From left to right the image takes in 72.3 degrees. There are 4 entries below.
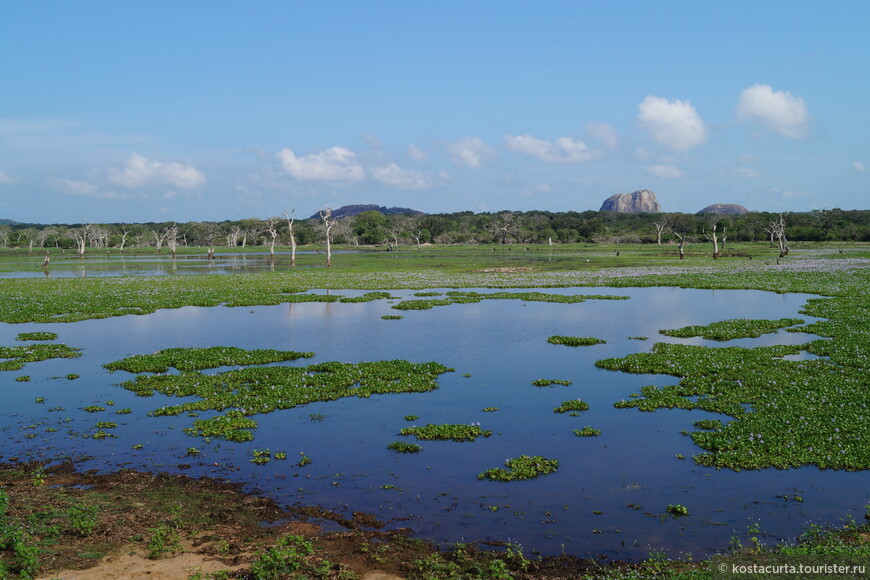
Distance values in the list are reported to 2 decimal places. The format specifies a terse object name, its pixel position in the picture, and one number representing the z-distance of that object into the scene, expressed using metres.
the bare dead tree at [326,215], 83.25
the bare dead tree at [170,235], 130.48
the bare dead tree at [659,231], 149.70
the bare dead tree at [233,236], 180.00
